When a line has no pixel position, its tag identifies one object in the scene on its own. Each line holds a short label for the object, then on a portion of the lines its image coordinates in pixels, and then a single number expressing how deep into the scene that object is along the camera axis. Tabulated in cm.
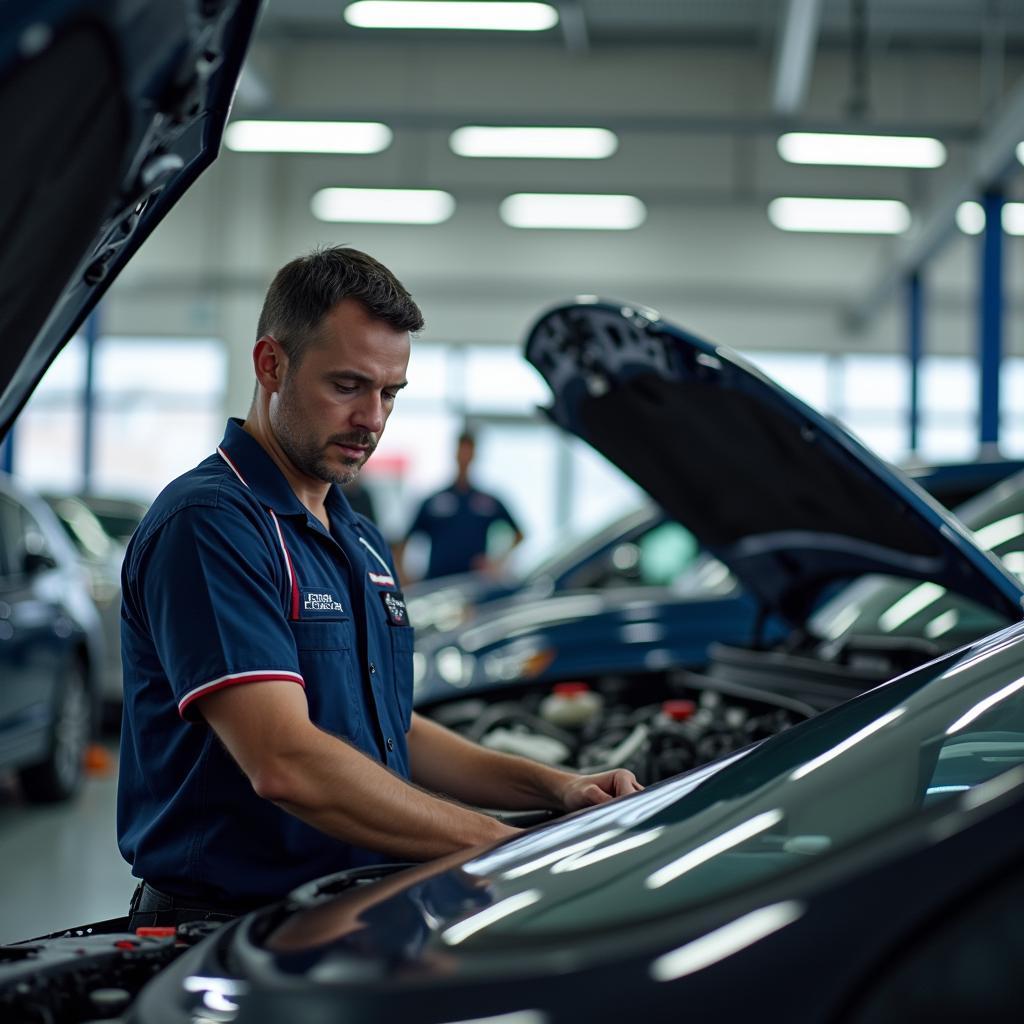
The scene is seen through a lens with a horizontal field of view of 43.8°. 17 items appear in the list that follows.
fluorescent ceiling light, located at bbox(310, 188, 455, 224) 1169
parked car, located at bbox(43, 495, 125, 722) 732
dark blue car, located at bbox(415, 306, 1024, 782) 230
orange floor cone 645
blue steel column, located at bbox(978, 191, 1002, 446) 870
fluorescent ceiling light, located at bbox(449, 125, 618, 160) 941
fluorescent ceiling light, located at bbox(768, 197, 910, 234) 1193
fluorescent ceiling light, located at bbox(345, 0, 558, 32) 750
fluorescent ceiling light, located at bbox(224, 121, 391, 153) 923
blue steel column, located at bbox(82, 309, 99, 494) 1214
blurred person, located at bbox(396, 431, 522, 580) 723
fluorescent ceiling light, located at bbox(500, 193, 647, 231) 1280
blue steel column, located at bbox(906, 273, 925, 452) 1183
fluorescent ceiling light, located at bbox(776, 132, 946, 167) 934
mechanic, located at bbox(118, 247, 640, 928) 156
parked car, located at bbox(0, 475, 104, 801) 504
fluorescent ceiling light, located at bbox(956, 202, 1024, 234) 1183
